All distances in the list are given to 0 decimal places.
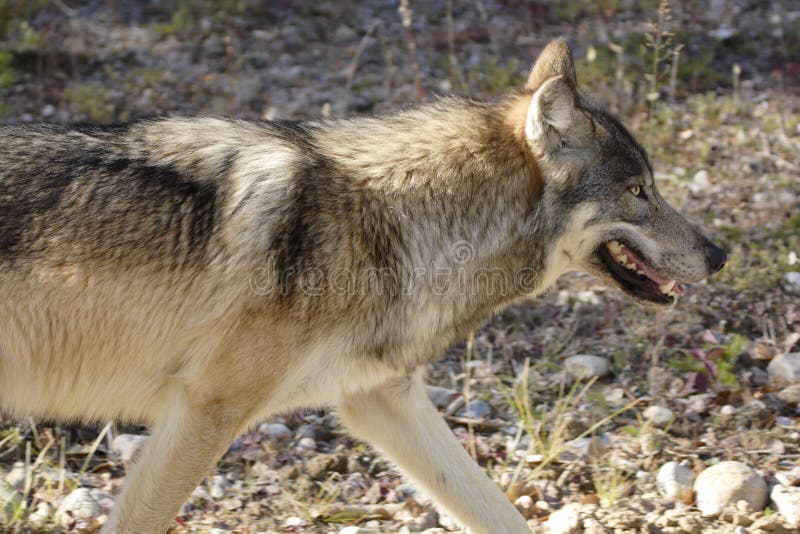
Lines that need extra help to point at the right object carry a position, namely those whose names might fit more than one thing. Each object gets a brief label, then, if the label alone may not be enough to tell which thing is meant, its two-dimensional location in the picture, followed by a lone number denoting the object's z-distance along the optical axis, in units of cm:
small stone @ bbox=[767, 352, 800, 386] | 895
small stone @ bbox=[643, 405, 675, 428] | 852
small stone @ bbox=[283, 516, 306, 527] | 737
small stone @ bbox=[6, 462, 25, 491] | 760
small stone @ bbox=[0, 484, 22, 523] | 698
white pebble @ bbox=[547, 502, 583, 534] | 691
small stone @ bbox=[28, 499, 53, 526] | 707
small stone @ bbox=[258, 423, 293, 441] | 866
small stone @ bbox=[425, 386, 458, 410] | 910
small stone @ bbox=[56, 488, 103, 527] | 717
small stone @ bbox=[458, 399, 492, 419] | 893
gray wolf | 615
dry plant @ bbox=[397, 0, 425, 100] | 1224
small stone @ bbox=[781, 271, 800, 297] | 1022
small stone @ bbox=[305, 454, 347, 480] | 804
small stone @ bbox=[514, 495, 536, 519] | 759
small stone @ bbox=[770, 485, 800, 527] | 684
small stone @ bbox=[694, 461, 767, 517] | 716
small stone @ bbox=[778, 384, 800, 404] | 870
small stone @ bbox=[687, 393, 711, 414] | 873
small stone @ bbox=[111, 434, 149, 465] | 826
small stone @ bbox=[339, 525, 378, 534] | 702
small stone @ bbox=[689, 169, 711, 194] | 1209
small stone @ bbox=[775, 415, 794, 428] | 843
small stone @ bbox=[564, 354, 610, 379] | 927
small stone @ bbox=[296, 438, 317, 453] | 846
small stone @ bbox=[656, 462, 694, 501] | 745
